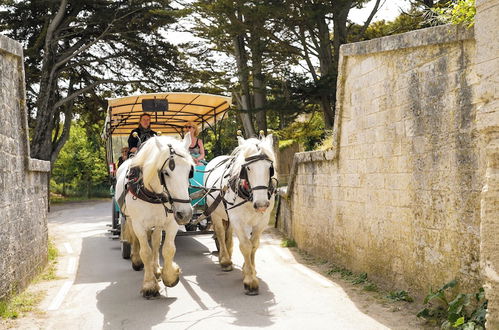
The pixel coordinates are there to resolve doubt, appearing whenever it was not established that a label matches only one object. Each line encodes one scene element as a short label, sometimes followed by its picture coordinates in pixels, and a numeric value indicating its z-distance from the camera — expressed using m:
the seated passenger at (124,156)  10.38
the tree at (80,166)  38.12
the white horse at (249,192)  6.62
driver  9.12
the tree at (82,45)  20.55
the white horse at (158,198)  6.10
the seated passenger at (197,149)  10.20
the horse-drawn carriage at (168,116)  10.00
